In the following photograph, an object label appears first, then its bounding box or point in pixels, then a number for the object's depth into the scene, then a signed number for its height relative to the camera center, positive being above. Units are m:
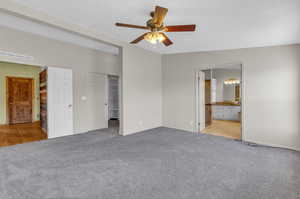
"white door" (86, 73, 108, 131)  5.20 -0.06
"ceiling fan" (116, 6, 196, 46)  2.35 +1.13
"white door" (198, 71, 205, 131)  5.23 -0.01
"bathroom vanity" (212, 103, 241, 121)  7.20 -0.65
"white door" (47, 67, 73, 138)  4.34 -0.07
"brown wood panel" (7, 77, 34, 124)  6.62 +0.02
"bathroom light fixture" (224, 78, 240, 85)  7.33 +0.82
